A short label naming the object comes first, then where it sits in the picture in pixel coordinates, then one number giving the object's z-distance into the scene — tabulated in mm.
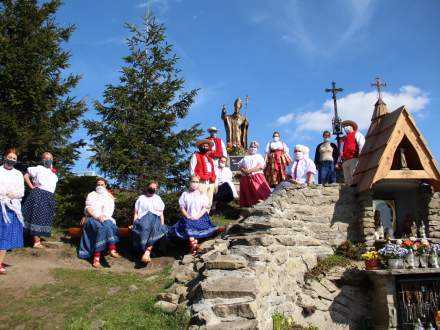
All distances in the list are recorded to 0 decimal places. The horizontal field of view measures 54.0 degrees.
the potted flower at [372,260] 8406
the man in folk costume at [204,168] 10820
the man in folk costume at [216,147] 12483
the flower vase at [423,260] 8344
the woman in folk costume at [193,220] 9047
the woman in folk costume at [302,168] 10930
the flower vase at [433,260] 8281
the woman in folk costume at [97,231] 8688
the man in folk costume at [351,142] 11516
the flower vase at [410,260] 8250
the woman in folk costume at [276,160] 12094
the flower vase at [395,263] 8164
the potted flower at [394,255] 8180
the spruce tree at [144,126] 10906
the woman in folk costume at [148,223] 8867
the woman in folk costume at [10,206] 7688
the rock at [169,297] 6829
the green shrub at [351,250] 9289
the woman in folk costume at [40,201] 8812
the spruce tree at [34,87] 10586
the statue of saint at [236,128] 17531
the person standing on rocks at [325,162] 11742
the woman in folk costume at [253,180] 11280
